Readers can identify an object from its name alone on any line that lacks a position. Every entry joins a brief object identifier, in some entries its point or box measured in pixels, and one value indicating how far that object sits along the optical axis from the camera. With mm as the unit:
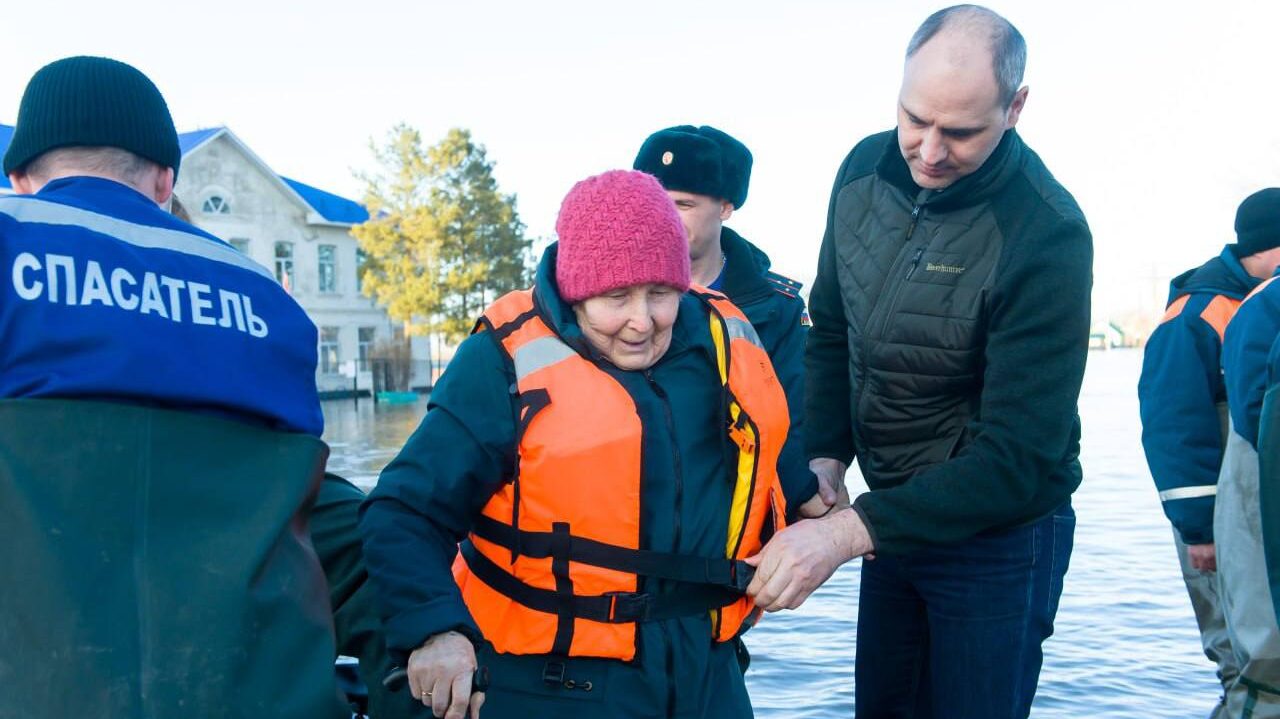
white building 43438
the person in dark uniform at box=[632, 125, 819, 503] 4332
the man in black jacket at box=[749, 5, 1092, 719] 3008
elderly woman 2488
